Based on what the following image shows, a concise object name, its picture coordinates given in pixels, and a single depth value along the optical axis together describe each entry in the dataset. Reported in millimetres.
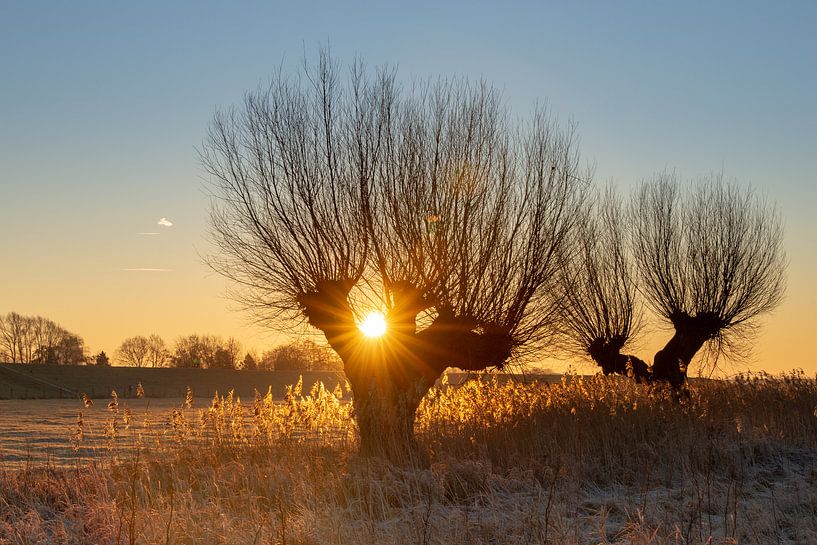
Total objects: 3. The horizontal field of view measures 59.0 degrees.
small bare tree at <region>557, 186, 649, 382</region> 19953
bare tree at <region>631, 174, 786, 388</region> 19625
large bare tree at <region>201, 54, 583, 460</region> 11594
